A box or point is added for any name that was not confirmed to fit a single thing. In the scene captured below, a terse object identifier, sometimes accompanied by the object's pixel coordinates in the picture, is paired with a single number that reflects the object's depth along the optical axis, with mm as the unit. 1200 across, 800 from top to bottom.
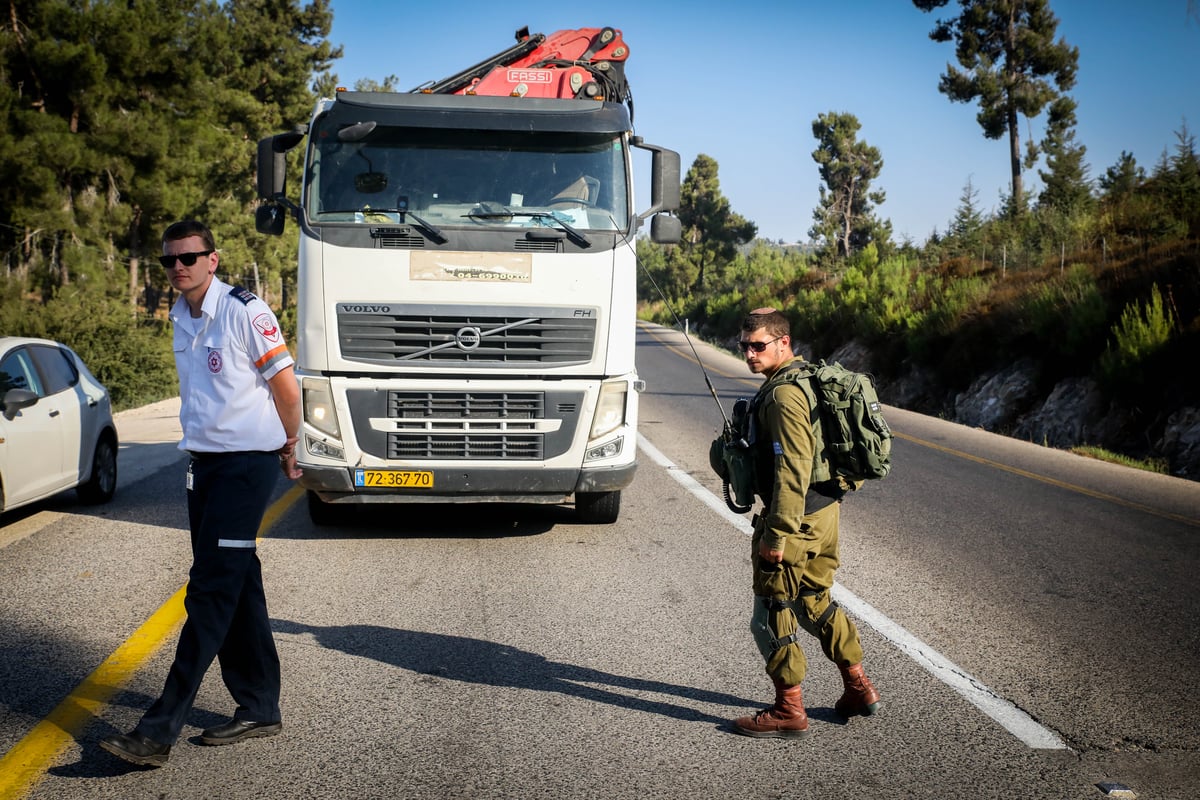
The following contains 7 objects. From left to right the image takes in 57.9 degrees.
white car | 8180
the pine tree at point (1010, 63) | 41125
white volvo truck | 7484
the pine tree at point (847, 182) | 72188
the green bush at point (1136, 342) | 15531
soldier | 4094
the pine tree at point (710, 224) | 86750
